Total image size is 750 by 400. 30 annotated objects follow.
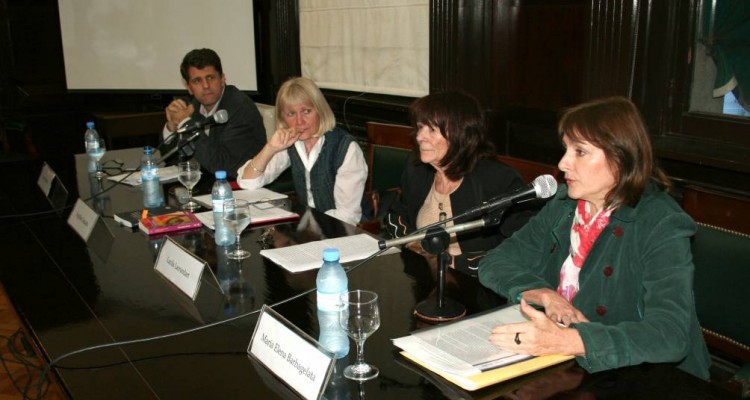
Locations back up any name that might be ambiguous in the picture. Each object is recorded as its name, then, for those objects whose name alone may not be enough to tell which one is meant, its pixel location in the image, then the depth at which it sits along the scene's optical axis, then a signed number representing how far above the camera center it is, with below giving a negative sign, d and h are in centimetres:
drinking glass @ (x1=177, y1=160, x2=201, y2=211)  257 -45
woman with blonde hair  273 -42
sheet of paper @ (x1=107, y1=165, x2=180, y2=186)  296 -53
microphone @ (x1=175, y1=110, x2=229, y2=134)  268 -27
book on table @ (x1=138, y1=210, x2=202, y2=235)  223 -55
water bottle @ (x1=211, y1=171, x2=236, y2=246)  207 -51
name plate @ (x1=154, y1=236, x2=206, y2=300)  167 -54
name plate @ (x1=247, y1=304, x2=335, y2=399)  115 -53
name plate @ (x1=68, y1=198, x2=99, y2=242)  221 -54
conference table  121 -59
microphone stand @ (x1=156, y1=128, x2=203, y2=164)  268 -34
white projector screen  505 +10
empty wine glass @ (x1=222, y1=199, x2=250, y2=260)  199 -48
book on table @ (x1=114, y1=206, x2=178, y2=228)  231 -55
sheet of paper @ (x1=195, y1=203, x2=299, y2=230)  232 -56
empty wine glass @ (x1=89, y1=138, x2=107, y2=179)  309 -47
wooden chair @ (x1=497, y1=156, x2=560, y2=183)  228 -40
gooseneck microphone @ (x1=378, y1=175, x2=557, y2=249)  142 -31
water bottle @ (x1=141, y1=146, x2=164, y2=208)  258 -49
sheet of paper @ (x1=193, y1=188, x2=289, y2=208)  258 -55
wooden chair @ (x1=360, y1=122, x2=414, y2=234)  304 -46
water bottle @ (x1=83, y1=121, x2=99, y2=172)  312 -41
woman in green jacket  128 -48
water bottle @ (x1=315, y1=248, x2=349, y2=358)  132 -48
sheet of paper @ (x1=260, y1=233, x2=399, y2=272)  188 -57
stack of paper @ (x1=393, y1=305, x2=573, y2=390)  121 -56
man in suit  328 -35
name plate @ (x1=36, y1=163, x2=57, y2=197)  288 -53
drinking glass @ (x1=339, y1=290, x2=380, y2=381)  121 -47
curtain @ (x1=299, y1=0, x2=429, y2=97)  370 +3
